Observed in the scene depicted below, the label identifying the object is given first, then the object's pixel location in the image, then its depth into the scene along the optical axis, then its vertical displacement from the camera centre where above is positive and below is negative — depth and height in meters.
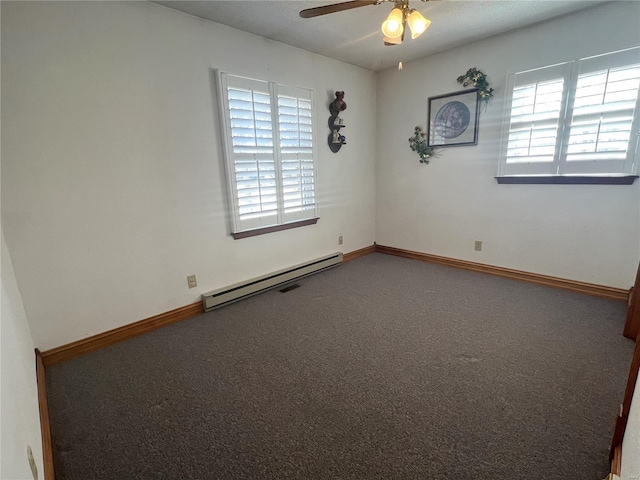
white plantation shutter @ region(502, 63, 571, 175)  2.78 +0.43
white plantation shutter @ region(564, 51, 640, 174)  2.46 +0.39
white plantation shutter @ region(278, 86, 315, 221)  3.08 +0.22
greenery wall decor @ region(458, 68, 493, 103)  3.16 +0.85
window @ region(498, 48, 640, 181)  2.48 +0.39
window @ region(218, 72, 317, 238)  2.73 +0.20
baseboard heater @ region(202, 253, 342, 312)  2.80 -1.09
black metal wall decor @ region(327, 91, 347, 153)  3.51 +0.56
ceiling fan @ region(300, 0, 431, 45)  1.76 +0.85
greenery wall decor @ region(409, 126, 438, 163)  3.72 +0.27
